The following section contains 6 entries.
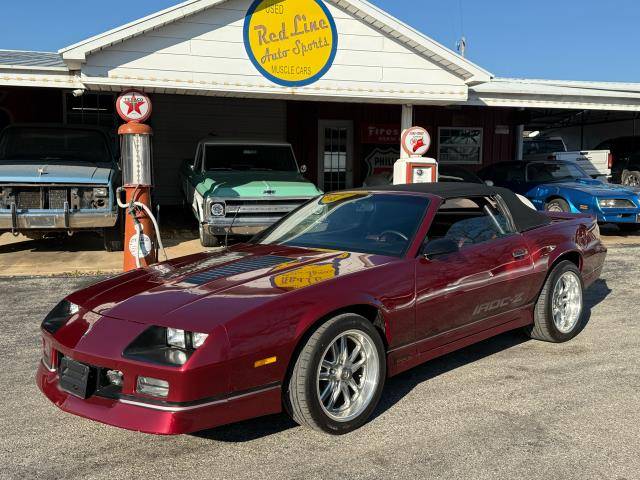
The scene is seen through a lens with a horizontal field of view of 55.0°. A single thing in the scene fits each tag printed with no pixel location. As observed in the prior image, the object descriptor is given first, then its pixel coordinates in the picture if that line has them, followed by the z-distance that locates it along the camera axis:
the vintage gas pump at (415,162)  10.55
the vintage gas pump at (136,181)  7.74
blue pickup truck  8.70
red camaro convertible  2.90
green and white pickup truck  9.24
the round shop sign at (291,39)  9.98
